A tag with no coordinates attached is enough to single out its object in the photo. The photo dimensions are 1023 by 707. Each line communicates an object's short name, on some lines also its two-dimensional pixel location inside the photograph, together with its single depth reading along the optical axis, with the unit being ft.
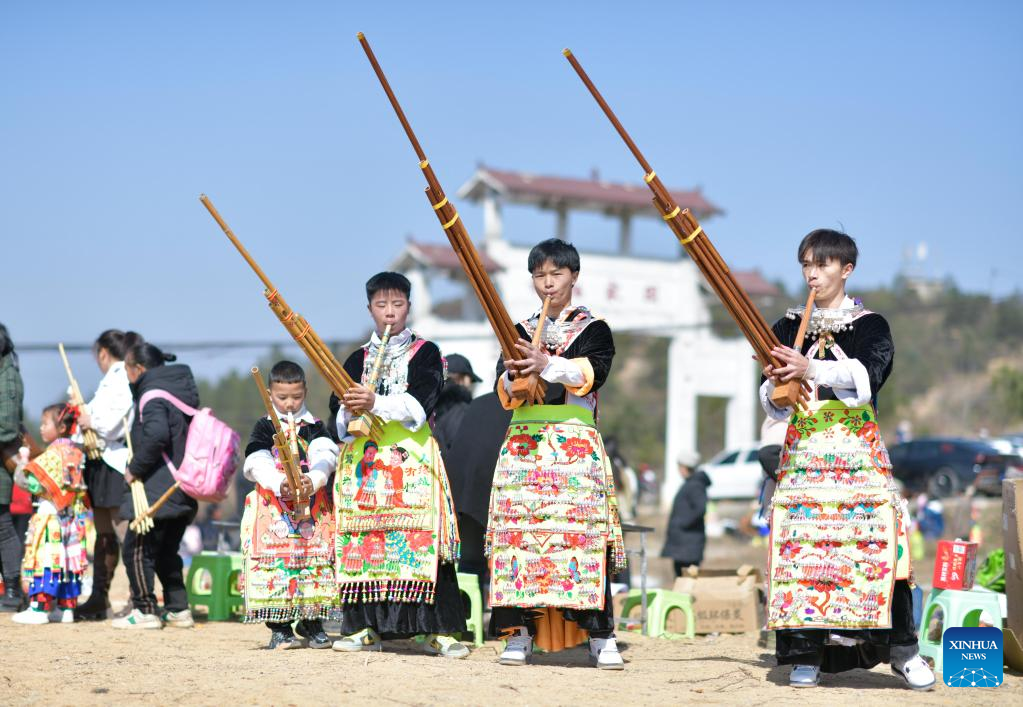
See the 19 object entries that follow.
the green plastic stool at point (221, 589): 51.98
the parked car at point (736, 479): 157.69
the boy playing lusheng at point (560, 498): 35.99
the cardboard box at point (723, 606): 51.62
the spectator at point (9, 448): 50.26
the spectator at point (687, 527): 64.95
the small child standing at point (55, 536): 47.88
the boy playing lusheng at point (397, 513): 38.96
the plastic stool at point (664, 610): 49.39
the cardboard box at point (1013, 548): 39.88
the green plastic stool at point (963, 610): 39.75
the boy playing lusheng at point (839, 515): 33.60
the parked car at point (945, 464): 139.13
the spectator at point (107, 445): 48.93
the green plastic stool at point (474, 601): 44.54
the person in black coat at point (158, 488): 46.57
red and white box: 40.78
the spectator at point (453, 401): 51.01
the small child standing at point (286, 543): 41.29
